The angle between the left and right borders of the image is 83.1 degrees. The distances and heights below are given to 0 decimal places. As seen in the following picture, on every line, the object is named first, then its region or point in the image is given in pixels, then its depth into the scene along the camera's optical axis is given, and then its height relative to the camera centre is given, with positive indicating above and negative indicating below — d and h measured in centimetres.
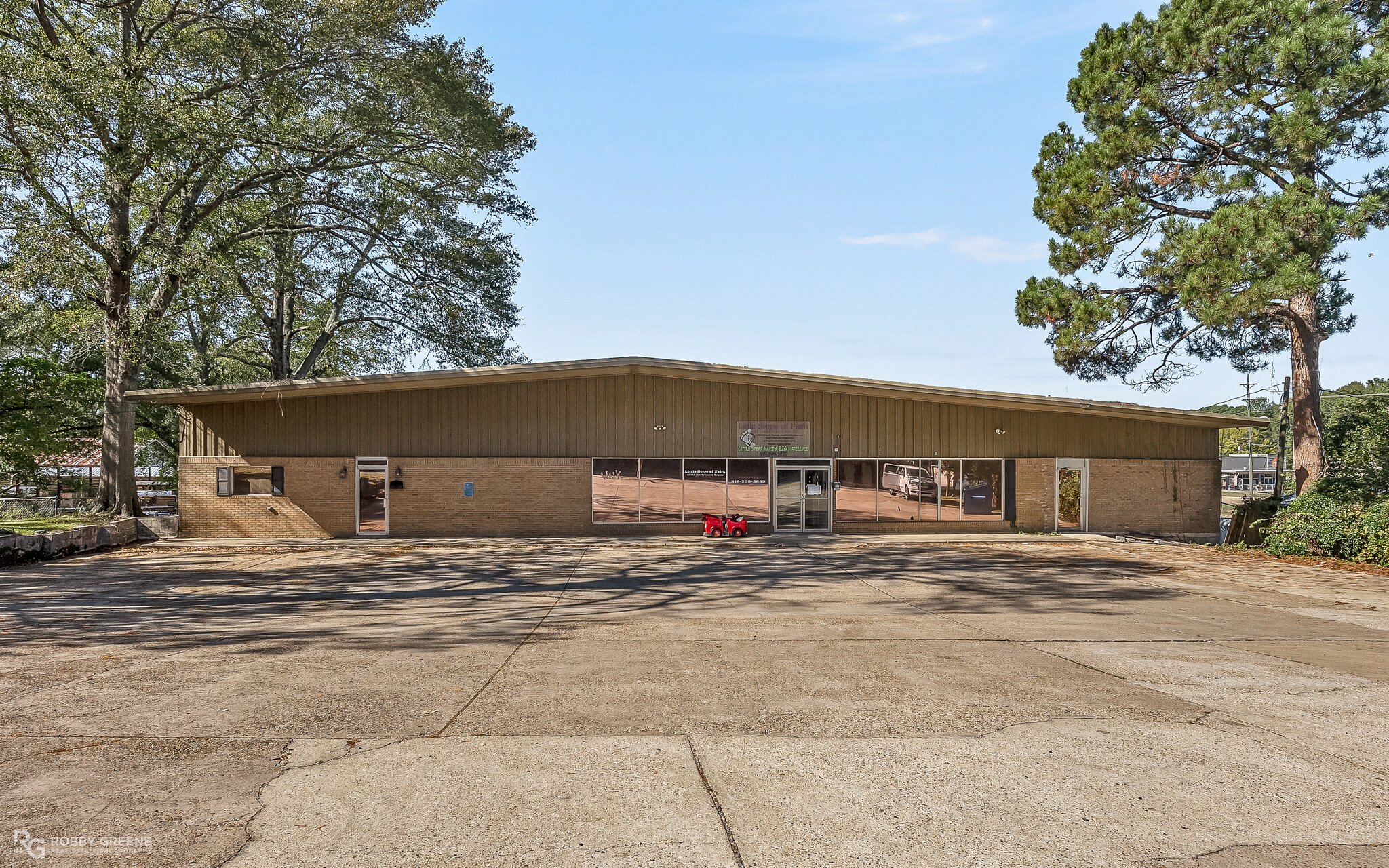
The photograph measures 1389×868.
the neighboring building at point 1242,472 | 8206 -176
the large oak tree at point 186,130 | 1762 +821
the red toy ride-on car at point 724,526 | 2272 -209
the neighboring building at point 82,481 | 2745 -110
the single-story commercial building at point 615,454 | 2252 -1
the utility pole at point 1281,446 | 2494 +35
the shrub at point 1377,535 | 1661 -169
